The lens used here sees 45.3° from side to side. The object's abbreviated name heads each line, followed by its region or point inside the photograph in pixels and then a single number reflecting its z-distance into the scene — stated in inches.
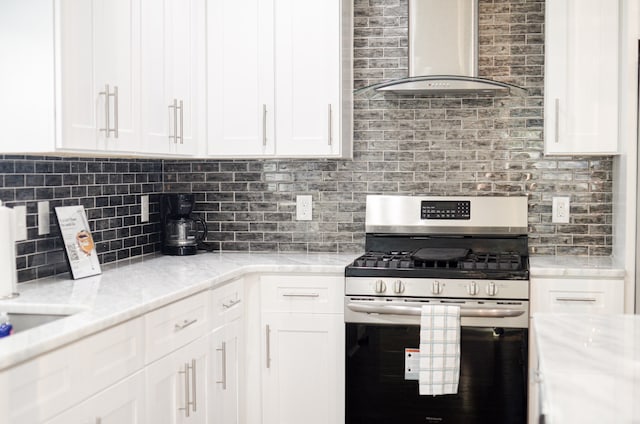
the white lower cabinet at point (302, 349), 139.3
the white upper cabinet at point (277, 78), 146.4
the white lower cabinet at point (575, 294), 134.4
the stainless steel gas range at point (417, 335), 131.5
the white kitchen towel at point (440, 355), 130.0
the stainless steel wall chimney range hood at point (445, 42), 145.5
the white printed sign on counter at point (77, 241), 118.8
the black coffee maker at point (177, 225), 155.9
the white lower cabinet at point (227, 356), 123.8
